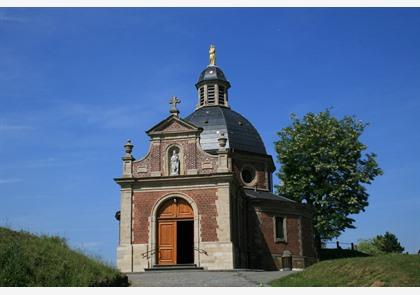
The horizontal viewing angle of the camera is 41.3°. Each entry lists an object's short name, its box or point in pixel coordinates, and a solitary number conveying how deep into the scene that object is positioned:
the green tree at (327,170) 39.81
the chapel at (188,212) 28.69
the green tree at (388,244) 57.97
